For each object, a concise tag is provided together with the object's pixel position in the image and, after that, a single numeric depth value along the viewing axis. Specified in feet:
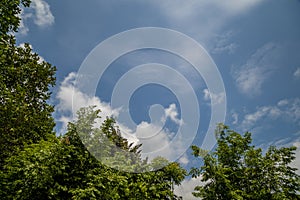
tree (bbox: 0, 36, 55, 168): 42.11
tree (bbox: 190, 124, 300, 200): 50.96
